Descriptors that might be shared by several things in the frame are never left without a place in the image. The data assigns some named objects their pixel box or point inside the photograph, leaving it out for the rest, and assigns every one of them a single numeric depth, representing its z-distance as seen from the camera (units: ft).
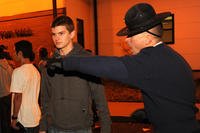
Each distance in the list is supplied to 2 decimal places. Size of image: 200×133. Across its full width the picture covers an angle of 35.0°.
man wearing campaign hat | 5.49
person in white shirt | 11.82
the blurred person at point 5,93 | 16.30
